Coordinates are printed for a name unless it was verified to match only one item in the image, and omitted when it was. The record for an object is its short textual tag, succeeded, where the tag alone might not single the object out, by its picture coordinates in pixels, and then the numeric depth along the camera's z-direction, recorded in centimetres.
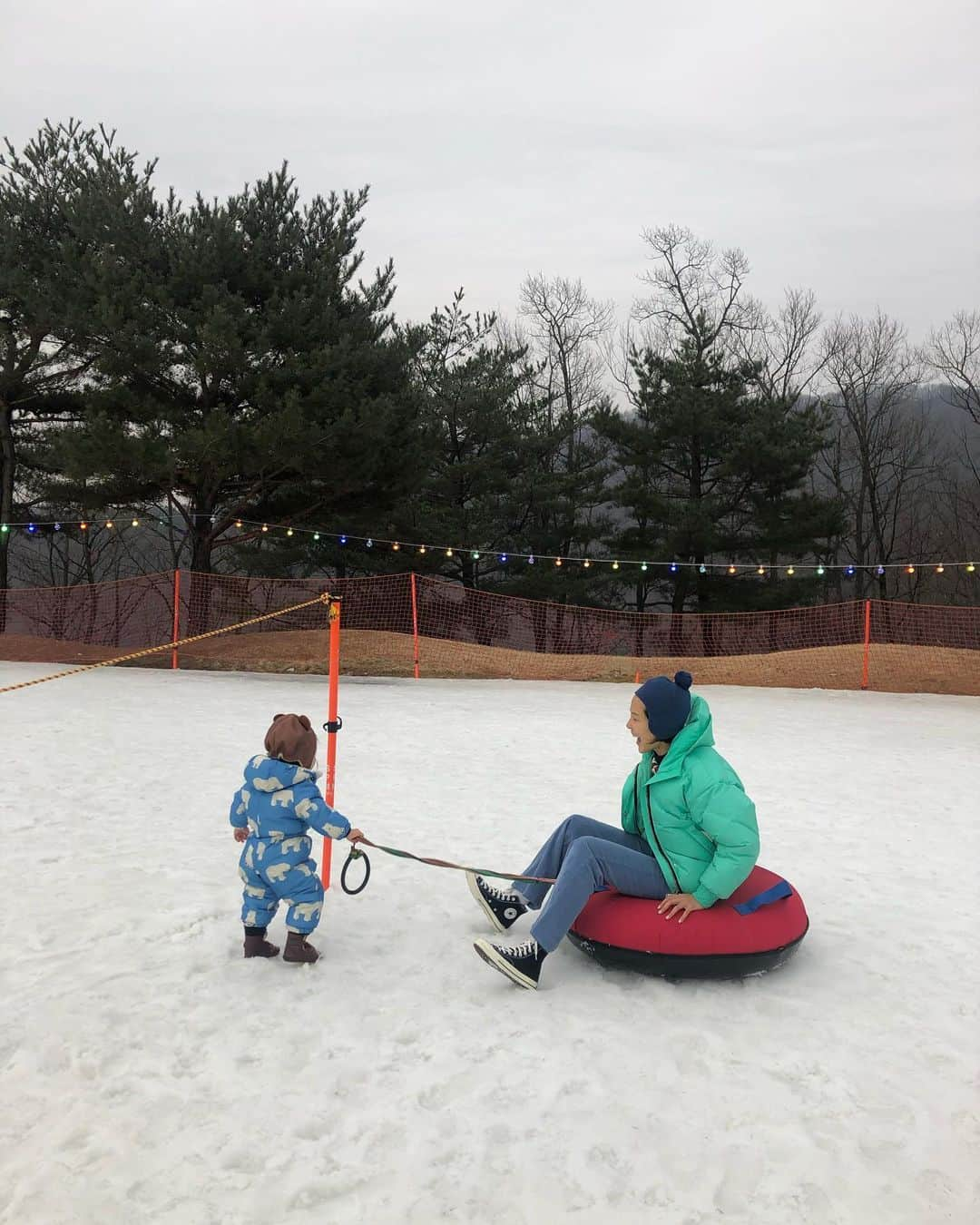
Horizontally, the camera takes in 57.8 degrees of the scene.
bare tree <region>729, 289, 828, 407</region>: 2962
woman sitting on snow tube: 326
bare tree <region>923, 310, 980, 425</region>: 2773
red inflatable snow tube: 332
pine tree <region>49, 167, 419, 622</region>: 1512
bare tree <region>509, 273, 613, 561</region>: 2400
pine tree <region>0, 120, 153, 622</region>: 1582
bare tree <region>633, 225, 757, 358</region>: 2800
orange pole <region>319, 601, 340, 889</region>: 423
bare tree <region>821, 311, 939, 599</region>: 2967
